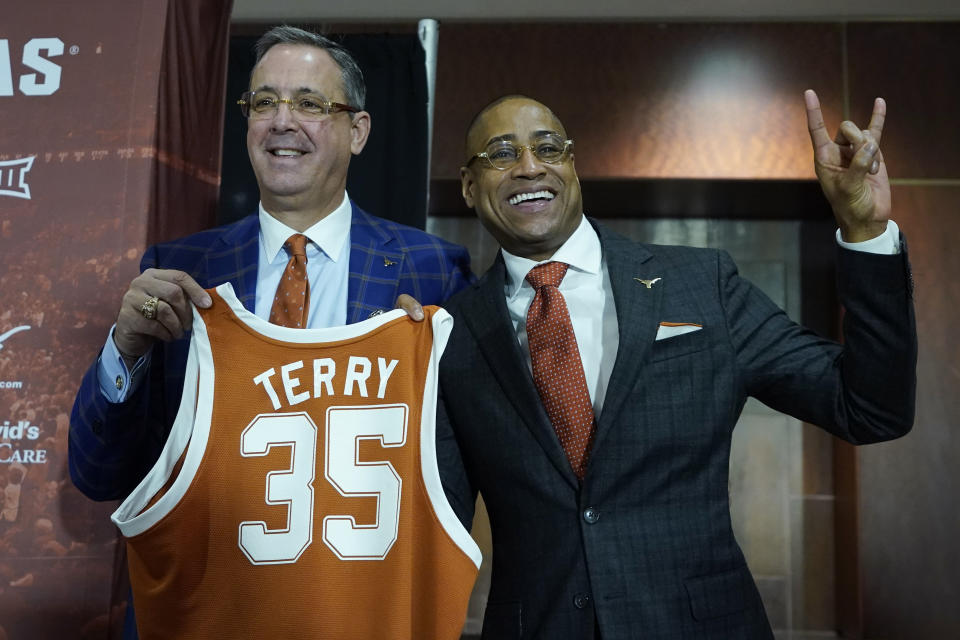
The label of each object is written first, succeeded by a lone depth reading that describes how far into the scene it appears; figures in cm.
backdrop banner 166
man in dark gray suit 138
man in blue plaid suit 155
